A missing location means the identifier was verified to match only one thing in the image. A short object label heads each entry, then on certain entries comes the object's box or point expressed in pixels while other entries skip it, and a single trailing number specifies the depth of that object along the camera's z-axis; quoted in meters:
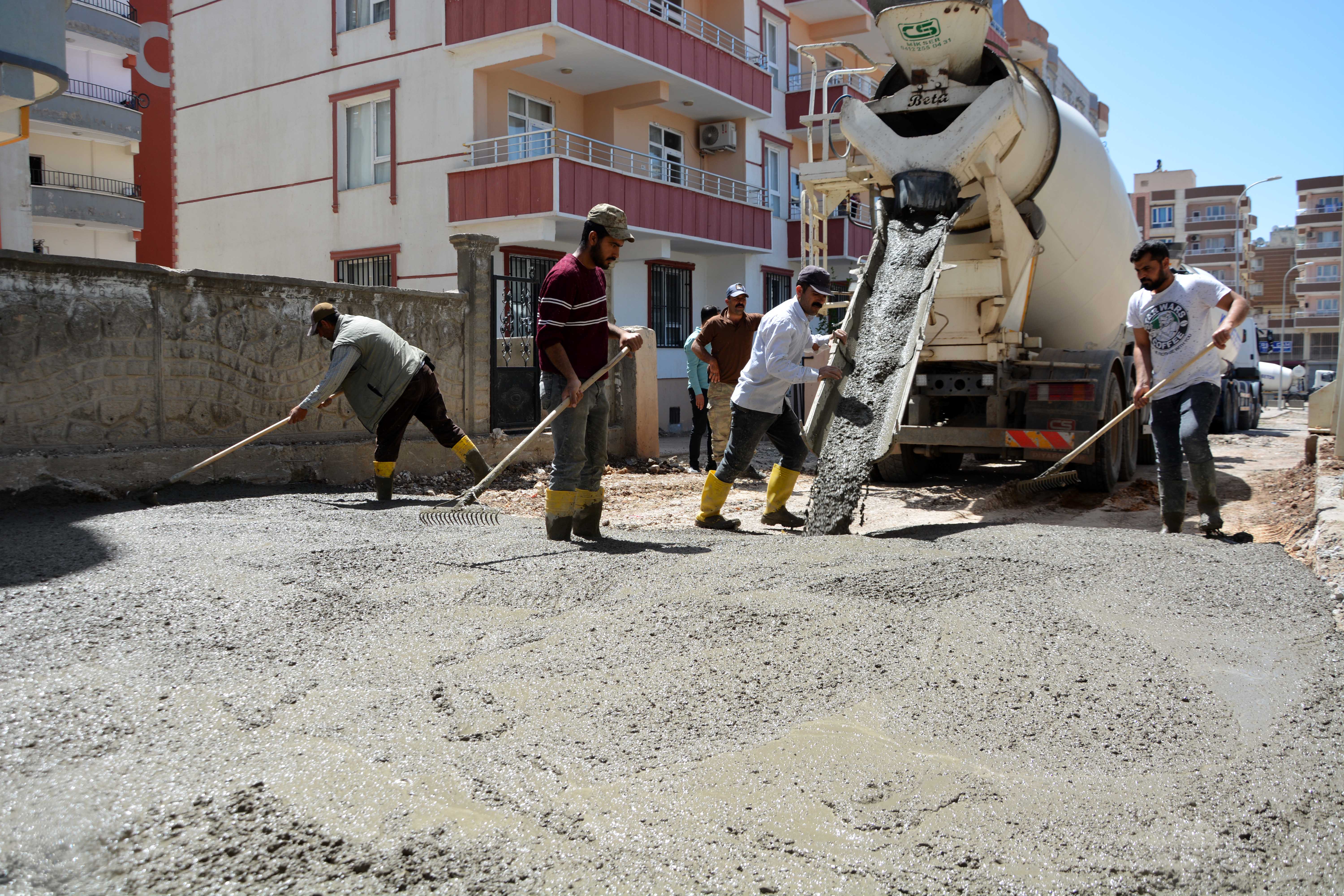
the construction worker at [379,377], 6.98
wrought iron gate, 10.45
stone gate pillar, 10.05
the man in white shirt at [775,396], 6.32
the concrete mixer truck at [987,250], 7.59
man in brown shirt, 8.58
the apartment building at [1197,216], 76.19
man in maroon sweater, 5.41
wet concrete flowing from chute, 6.22
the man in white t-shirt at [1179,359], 5.82
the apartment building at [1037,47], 34.53
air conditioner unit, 20.08
